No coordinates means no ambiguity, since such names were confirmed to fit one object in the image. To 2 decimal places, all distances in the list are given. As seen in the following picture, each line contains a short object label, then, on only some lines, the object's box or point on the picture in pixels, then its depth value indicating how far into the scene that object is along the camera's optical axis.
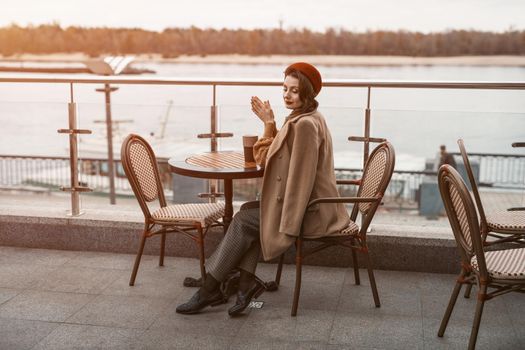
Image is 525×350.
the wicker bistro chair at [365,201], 3.09
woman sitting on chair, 2.99
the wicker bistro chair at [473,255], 2.36
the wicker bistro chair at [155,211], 3.40
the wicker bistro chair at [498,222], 3.13
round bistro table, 3.15
